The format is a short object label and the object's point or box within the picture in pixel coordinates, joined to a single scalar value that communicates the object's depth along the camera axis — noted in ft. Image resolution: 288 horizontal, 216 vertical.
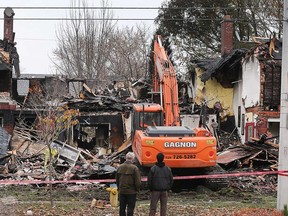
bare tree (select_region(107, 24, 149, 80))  193.04
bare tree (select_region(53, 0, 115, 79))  175.73
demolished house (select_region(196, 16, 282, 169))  72.38
